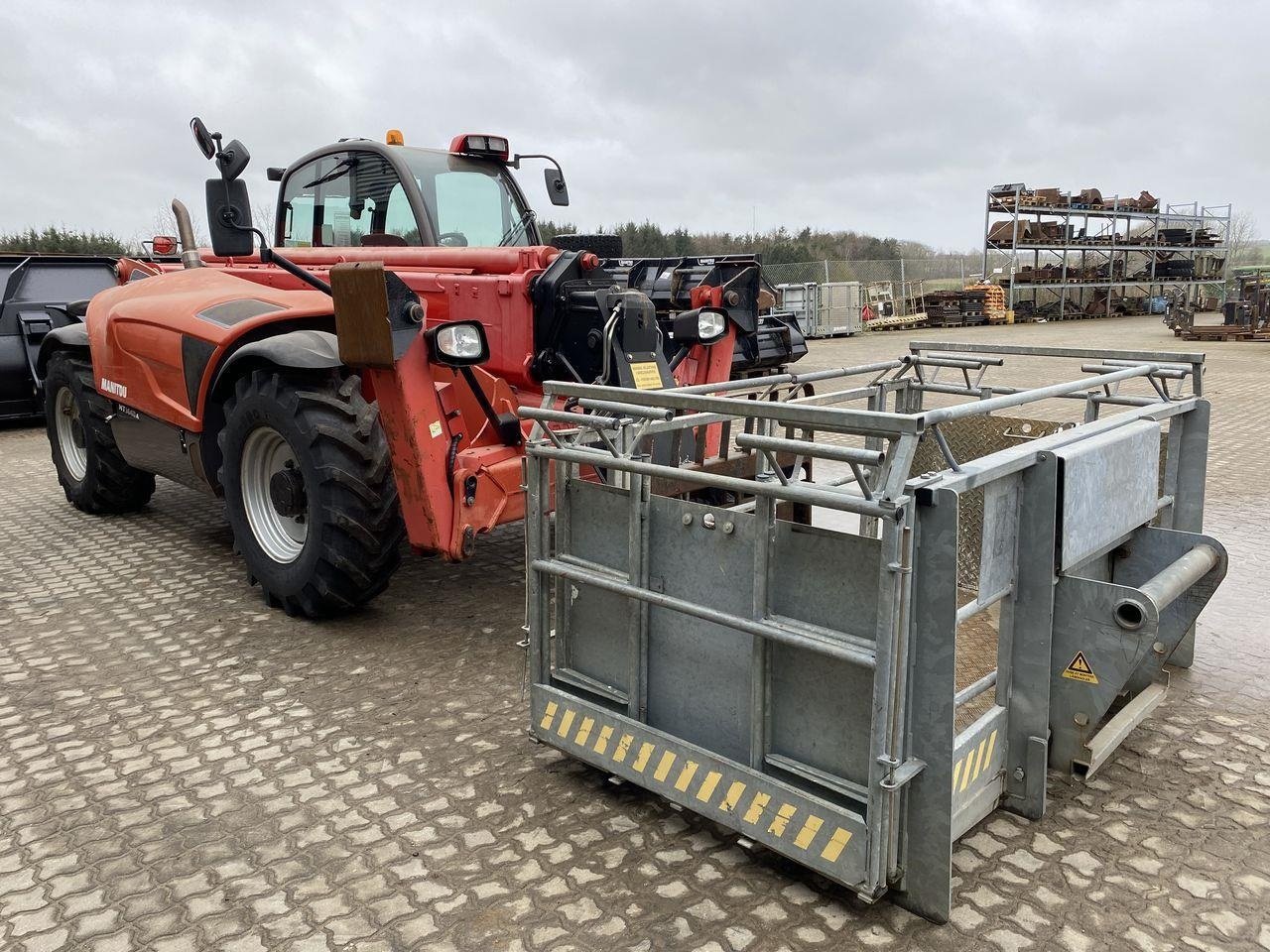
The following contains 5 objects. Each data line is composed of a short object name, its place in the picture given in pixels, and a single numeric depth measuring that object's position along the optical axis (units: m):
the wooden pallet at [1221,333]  21.34
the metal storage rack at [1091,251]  28.31
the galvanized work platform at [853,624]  2.38
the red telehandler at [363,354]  4.25
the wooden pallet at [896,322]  26.08
